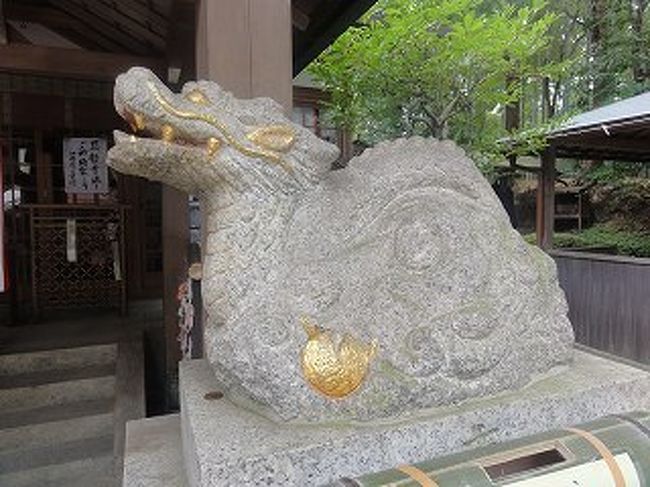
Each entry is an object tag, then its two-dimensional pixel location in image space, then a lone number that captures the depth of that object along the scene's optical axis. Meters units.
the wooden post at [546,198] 6.98
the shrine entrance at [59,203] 5.64
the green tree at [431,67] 4.81
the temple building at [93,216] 3.23
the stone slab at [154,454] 1.99
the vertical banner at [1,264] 3.14
